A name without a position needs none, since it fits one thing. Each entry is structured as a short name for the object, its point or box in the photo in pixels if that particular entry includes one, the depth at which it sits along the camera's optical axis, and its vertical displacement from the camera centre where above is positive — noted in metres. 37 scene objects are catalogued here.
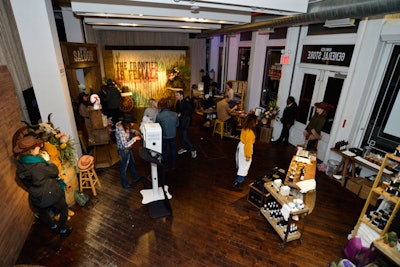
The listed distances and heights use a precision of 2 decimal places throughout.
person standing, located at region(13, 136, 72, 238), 2.85 -1.53
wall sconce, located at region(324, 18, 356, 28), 3.90 +0.72
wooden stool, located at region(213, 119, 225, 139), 7.03 -2.13
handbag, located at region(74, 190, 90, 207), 4.02 -2.49
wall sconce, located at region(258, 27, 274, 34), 5.48 +0.75
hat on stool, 4.12 -1.92
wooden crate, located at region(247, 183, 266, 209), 3.88 -2.37
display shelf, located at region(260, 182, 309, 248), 3.13 -2.45
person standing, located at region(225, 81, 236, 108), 7.35 -1.02
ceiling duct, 2.49 +0.68
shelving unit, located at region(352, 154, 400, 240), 2.83 -1.80
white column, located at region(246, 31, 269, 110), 7.87 -0.28
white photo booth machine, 3.65 -1.55
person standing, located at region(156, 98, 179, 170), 4.70 -1.37
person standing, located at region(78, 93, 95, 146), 5.50 -1.34
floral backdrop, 9.62 -0.59
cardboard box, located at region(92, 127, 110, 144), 5.44 -1.88
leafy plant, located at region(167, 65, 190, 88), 10.32 -0.75
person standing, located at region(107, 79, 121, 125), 6.98 -1.34
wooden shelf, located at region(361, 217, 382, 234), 3.00 -2.16
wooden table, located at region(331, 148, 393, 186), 4.27 -1.92
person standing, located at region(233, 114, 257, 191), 4.02 -1.57
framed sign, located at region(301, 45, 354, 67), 4.91 +0.19
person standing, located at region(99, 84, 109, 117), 7.02 -1.20
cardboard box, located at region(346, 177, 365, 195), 4.52 -2.40
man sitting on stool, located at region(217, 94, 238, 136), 6.71 -1.50
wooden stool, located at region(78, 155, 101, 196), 4.14 -2.18
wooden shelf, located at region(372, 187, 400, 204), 2.84 -1.66
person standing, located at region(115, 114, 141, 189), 4.05 -1.49
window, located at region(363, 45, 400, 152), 4.27 -0.94
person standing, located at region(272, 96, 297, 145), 6.17 -1.51
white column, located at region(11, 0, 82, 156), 3.79 -0.06
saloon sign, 5.09 +0.03
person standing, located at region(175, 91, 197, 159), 5.71 -1.39
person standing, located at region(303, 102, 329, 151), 5.20 -1.43
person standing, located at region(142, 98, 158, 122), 5.21 -1.25
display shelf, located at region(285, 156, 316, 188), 3.67 -1.79
